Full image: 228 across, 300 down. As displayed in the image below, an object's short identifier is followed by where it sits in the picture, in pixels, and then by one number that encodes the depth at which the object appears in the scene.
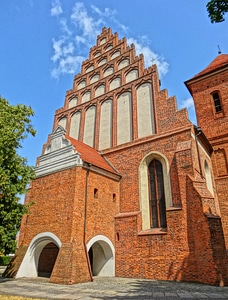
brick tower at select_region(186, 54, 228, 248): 14.80
